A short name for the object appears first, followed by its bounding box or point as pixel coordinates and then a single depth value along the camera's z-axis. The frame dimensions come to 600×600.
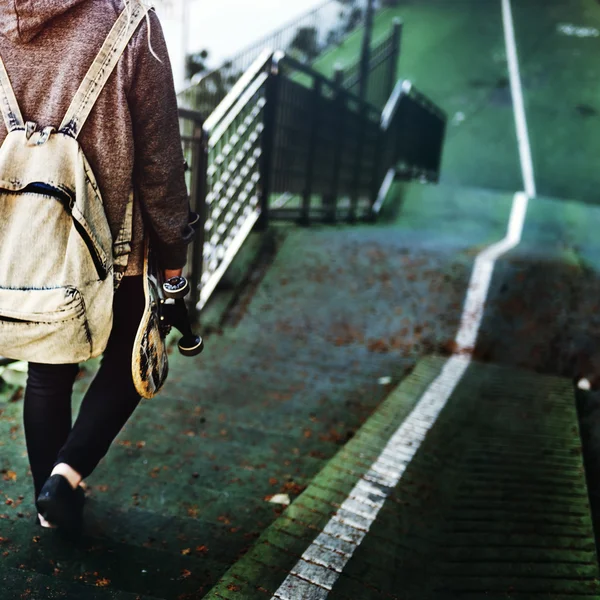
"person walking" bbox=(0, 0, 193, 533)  1.73
